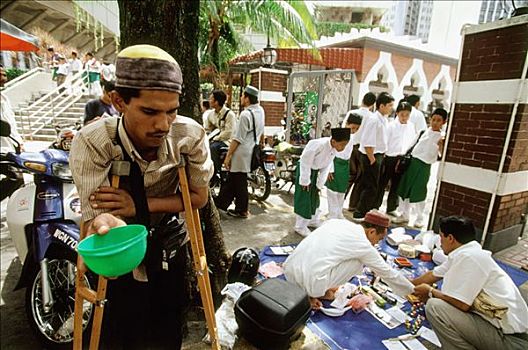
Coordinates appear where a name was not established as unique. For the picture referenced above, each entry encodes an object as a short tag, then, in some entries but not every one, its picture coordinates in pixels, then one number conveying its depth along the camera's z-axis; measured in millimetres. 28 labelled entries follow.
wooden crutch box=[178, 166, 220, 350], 1586
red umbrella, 3088
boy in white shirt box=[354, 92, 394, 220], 5223
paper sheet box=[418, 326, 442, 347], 2697
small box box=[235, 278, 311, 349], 2225
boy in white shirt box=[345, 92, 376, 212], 5457
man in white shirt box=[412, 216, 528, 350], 2244
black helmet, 2988
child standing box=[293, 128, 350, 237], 4527
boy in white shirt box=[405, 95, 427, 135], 6285
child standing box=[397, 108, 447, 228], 5082
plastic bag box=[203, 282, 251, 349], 2436
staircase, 10898
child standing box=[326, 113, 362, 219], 4953
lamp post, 9125
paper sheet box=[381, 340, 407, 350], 2572
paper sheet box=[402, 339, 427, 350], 2580
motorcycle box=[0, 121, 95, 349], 2314
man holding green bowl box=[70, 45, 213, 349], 1234
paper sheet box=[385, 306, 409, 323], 2938
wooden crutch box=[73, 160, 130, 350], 1347
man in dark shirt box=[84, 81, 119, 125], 4512
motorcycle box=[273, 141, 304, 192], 6707
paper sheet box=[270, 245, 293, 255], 4082
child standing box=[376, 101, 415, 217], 5535
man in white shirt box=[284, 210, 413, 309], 2795
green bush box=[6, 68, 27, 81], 15339
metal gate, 8047
